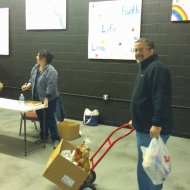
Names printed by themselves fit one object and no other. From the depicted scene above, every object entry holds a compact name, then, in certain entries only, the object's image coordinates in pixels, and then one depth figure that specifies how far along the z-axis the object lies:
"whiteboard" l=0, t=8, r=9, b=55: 6.08
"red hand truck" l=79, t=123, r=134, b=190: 2.58
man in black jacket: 2.06
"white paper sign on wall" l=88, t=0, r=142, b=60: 4.72
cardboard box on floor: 4.29
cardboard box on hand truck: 2.52
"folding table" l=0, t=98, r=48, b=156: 3.43
